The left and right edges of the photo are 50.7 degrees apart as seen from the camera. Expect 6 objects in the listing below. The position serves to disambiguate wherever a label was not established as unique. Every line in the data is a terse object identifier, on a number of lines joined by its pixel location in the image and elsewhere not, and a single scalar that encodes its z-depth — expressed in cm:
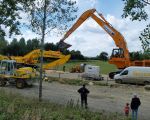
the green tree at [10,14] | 788
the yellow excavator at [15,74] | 1457
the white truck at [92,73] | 1870
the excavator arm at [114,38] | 1865
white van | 1644
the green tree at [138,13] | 520
